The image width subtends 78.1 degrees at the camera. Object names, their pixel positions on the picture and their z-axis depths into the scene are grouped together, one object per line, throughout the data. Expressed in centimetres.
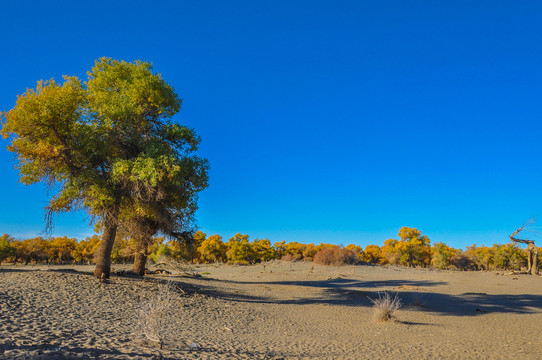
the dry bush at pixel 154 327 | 702
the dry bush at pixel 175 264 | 2171
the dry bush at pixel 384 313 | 1341
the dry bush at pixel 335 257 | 4916
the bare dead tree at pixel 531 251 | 3428
